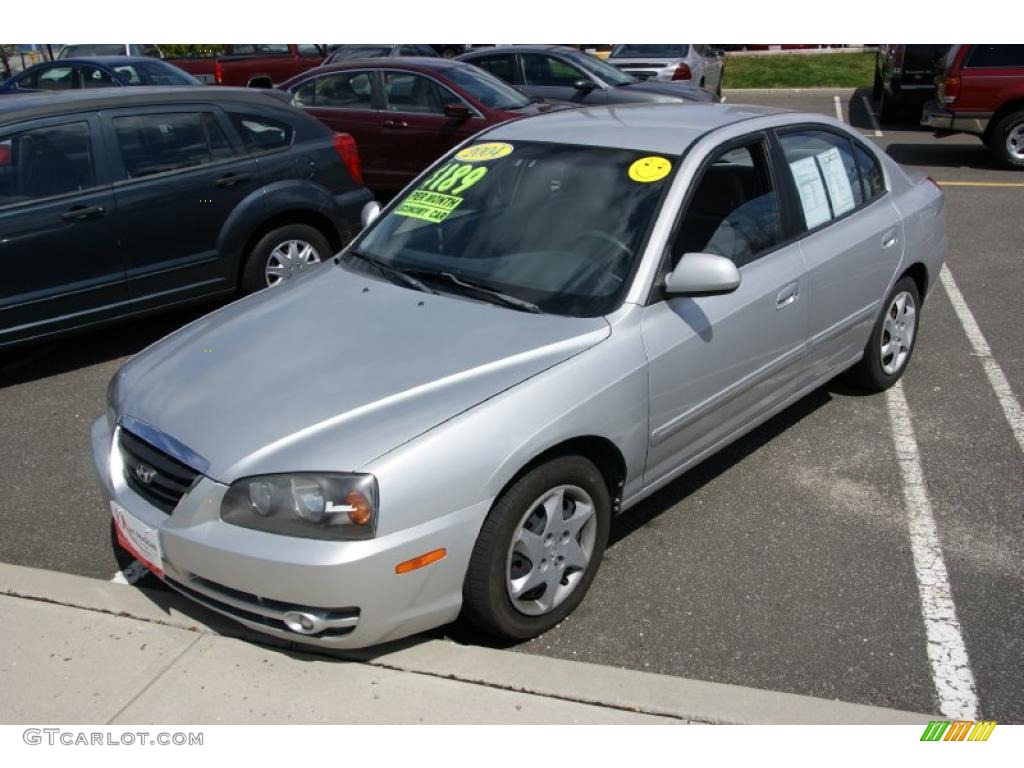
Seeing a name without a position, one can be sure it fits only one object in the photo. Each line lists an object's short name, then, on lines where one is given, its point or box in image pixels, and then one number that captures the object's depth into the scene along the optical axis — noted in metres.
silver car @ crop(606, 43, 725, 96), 17.70
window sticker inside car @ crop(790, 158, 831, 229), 4.78
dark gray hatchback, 5.98
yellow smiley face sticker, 4.16
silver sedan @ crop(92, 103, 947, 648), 3.17
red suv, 12.16
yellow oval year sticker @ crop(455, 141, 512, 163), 4.67
